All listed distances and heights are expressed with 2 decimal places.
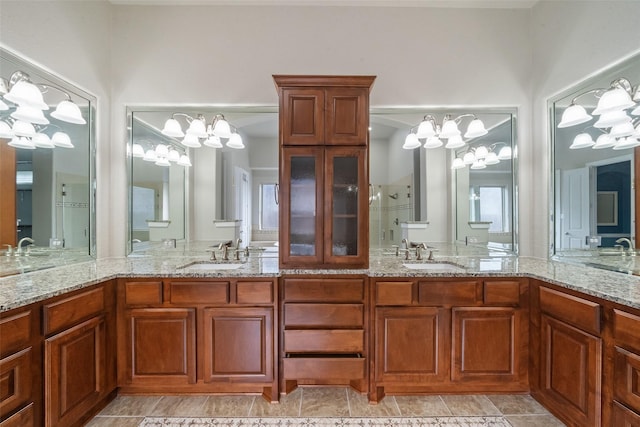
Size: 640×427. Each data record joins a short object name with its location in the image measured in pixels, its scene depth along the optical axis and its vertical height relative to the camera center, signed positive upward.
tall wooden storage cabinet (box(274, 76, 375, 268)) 2.03 +0.30
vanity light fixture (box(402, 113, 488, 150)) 2.49 +0.70
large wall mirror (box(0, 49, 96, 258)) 1.78 +0.37
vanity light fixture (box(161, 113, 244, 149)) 2.51 +0.71
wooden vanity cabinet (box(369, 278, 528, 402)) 1.91 -0.79
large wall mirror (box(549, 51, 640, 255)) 1.84 +0.37
